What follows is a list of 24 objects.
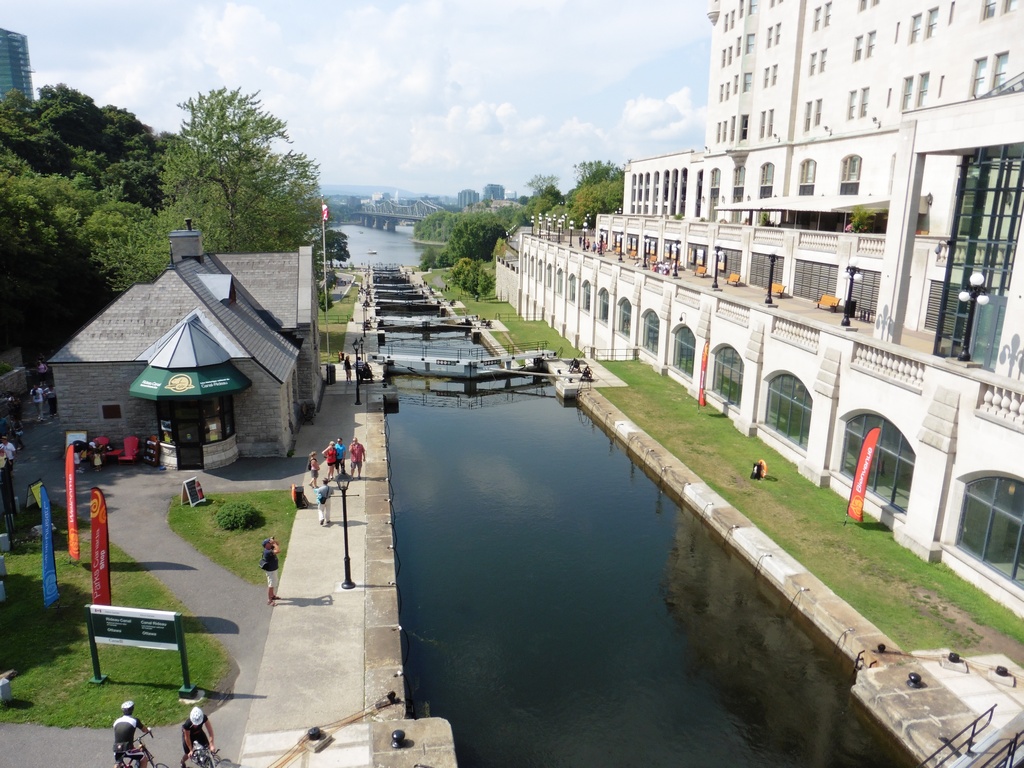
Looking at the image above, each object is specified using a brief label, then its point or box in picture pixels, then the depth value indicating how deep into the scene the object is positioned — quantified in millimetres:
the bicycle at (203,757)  12109
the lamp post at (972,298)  19602
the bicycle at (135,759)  11920
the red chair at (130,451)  26922
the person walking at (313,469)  25422
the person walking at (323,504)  22656
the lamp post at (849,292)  25953
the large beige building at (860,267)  20266
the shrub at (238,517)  22000
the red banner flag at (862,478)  22625
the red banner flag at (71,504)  19578
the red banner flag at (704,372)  37281
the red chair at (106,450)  26781
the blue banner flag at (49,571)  16875
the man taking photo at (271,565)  17938
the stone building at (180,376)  26344
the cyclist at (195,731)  11977
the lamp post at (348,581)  18828
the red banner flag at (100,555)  16141
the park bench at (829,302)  36156
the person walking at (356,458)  27109
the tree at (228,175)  53656
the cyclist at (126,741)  11891
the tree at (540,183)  188875
